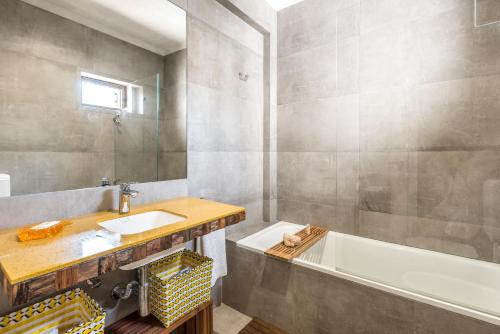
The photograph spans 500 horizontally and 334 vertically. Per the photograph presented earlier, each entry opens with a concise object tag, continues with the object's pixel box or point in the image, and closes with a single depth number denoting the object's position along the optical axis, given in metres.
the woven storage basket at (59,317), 1.05
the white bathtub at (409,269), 1.43
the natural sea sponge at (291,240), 2.07
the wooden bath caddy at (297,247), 1.86
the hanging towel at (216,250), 1.84
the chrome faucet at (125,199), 1.42
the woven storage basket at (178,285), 1.37
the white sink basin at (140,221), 1.34
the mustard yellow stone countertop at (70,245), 0.77
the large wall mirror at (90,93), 1.17
